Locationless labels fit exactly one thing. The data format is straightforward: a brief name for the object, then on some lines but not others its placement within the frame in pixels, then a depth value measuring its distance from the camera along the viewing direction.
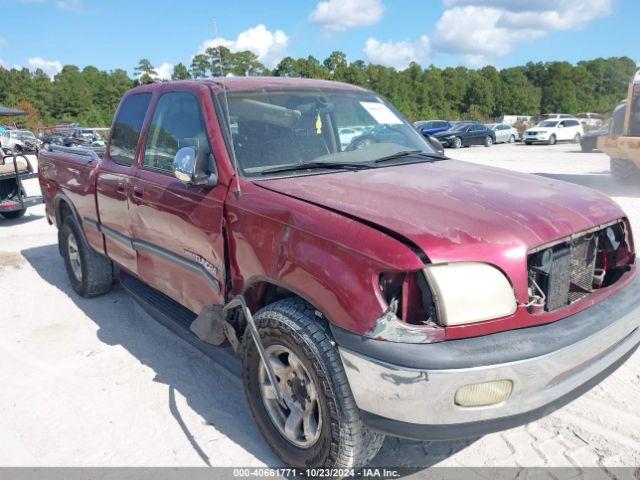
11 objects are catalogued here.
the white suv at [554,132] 31.98
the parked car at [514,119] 50.47
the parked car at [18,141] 23.75
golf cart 9.16
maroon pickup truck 2.12
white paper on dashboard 3.87
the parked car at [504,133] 34.53
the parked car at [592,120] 39.54
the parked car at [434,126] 31.17
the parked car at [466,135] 30.53
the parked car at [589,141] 24.48
